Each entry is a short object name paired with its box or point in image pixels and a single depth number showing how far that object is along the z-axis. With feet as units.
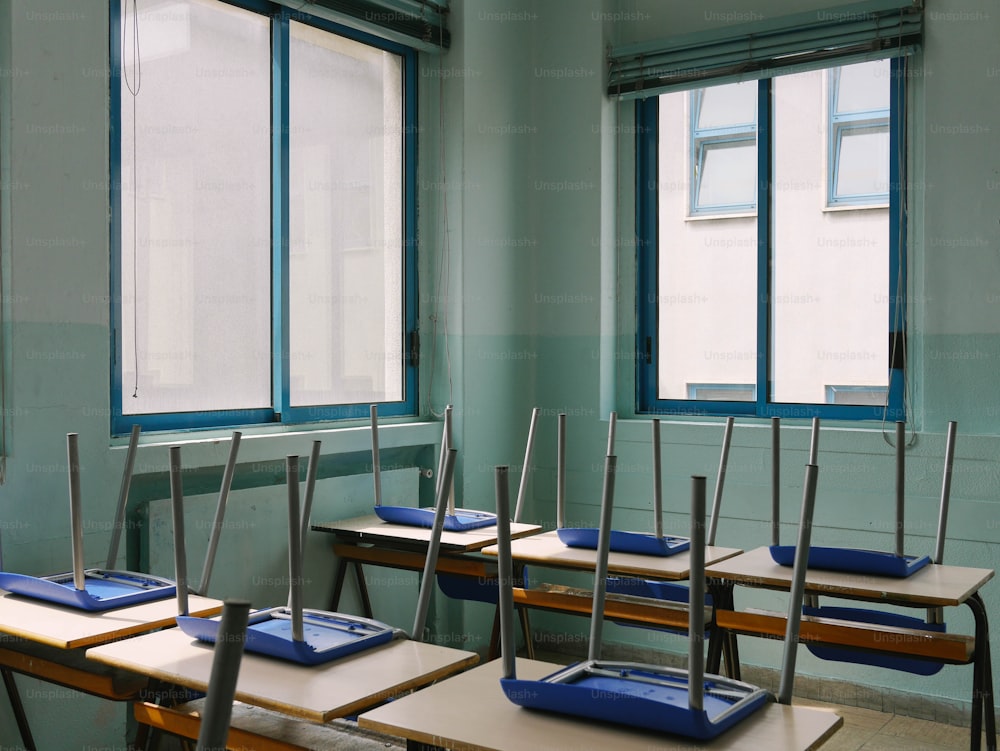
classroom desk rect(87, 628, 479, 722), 5.27
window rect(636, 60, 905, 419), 12.56
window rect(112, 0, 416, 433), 10.11
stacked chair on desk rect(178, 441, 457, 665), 5.83
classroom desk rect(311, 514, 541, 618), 10.50
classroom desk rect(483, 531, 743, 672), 9.10
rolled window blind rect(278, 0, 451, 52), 11.88
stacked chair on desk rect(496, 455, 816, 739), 4.55
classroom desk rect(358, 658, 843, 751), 4.58
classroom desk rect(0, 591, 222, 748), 6.66
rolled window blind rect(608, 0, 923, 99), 11.96
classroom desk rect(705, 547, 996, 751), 7.99
